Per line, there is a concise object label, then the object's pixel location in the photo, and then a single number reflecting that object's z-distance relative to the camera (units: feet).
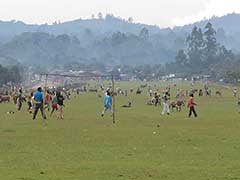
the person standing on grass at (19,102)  175.35
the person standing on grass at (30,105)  160.37
